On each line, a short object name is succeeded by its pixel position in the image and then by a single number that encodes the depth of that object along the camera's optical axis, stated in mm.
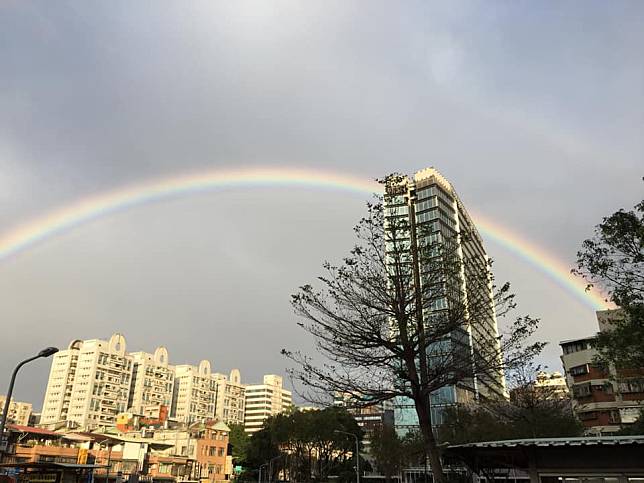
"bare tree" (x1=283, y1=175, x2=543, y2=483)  13297
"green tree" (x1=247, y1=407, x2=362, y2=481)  56406
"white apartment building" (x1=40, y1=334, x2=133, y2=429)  115250
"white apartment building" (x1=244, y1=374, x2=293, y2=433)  174250
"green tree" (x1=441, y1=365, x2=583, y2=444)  30781
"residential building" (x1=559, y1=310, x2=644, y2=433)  42219
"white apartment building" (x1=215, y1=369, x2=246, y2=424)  153500
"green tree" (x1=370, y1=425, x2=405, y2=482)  47219
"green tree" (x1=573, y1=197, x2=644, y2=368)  16078
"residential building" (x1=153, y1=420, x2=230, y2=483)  66938
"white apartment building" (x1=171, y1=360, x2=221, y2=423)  142500
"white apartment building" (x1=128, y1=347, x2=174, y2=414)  128625
